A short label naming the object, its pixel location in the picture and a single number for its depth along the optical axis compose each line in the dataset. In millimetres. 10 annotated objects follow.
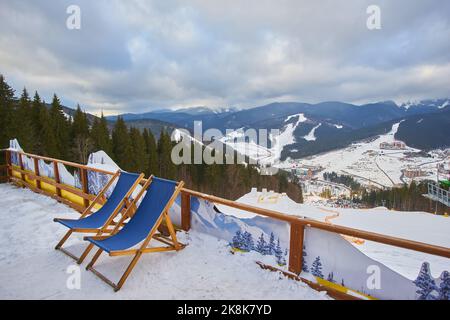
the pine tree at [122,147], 40062
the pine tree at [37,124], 31500
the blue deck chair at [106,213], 3454
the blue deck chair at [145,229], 2967
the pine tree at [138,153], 40984
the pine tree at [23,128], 26377
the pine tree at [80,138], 34397
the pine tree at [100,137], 36812
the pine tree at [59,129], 33594
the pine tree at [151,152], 44531
